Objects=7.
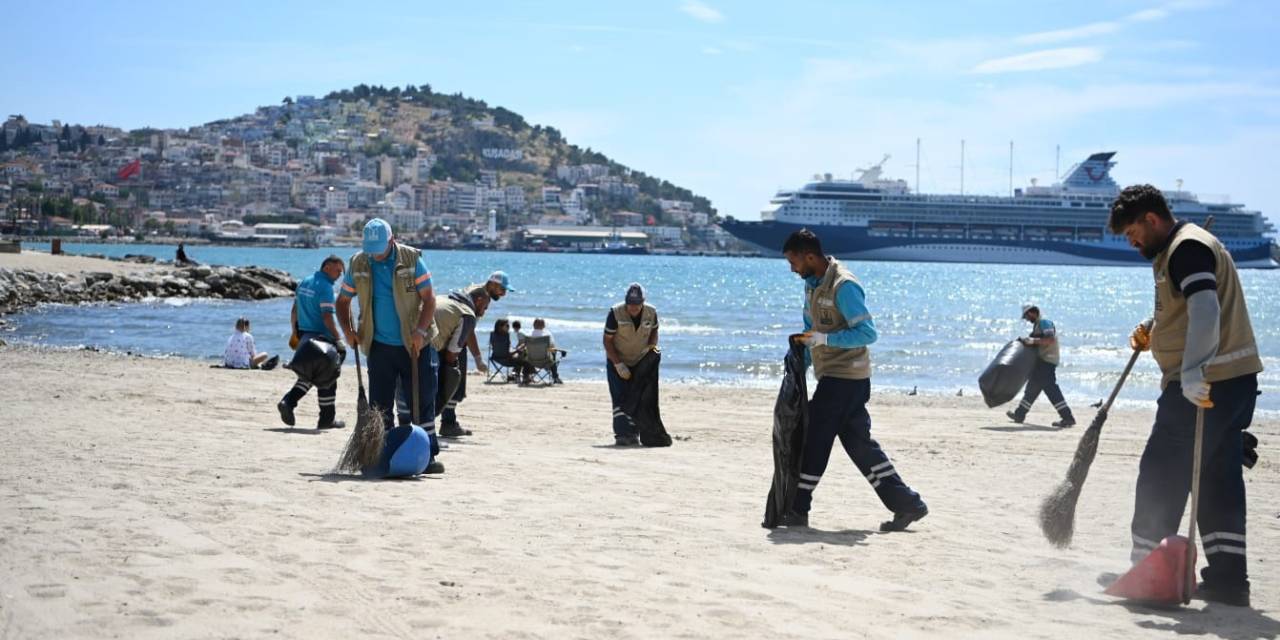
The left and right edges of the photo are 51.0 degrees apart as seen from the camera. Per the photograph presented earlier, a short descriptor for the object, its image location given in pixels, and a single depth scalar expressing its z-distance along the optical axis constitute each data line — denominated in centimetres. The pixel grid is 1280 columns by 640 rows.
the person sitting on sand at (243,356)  1766
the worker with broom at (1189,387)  481
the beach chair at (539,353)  1722
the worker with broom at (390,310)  722
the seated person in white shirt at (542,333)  1741
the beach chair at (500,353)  1719
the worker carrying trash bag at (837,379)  609
